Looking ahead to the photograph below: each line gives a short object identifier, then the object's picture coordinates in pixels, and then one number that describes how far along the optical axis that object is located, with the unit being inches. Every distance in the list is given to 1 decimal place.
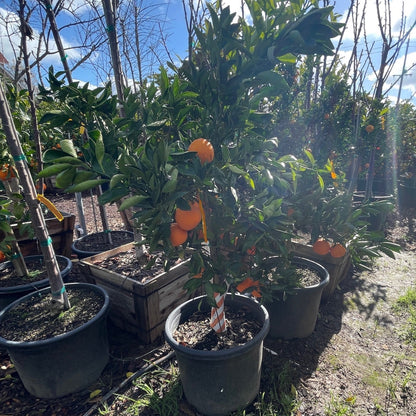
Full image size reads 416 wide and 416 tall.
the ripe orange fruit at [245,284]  63.9
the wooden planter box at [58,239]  122.0
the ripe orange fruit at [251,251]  57.2
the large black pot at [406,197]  244.9
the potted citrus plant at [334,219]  73.5
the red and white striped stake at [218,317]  62.8
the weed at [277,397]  64.6
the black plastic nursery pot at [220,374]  58.0
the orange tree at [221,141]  38.5
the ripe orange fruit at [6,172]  83.9
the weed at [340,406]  64.9
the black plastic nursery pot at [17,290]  85.4
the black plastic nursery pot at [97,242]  119.0
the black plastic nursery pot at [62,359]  64.3
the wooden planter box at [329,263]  104.0
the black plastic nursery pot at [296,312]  83.9
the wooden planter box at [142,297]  83.3
